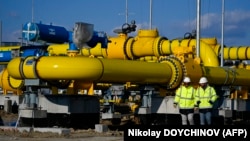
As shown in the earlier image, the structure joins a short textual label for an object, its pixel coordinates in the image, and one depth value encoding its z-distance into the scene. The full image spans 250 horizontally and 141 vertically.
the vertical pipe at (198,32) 23.66
